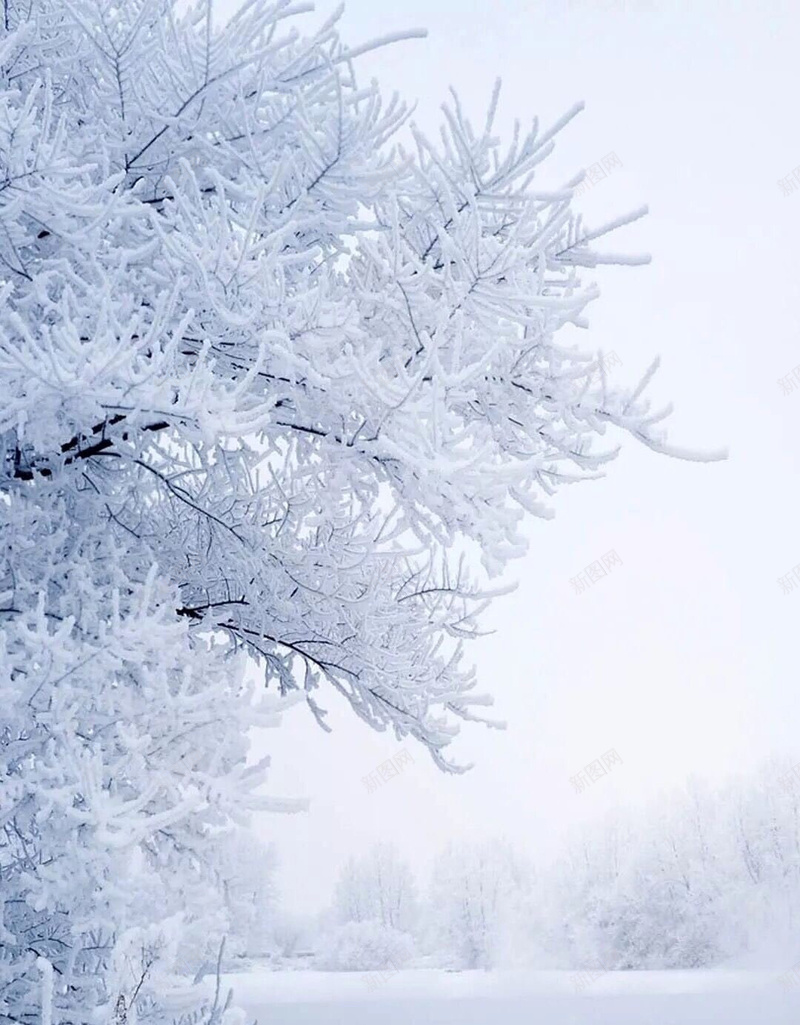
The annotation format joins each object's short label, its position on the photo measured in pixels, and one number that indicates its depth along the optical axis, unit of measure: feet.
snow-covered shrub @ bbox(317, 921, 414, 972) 162.20
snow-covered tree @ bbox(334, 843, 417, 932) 175.52
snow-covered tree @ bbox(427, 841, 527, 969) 162.30
